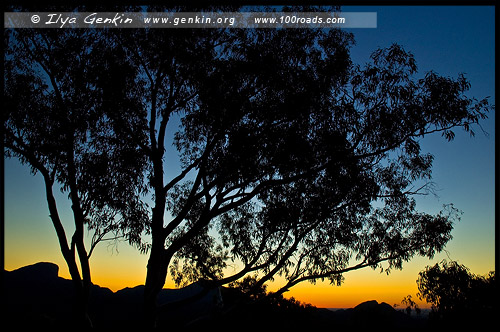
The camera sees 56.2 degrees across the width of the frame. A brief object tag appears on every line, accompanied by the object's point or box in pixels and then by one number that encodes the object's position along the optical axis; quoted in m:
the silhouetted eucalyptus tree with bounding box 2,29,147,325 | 10.15
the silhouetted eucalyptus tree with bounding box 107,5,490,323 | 10.45
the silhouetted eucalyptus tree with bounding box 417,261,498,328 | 15.61
